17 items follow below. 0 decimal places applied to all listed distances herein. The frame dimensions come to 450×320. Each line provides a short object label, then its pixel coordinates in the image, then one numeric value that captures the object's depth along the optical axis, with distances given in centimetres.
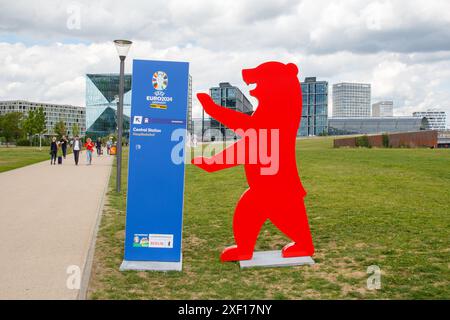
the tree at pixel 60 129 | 8224
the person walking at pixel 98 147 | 3551
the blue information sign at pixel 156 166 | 614
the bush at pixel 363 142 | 3916
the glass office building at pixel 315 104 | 9644
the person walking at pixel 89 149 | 2369
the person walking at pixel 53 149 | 2366
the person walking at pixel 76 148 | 2297
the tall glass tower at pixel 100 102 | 7188
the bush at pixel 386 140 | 3862
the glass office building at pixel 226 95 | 7306
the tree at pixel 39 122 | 5469
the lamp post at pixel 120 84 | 1283
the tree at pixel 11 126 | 7019
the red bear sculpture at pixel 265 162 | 645
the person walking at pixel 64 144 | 2502
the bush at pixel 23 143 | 7088
